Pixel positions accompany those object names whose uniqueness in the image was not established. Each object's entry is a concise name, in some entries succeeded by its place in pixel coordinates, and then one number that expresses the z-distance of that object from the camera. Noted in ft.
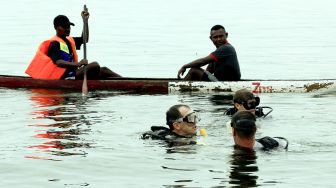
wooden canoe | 76.48
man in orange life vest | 78.38
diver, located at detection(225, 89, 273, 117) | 55.16
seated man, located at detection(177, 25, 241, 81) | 75.46
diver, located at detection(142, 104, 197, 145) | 51.31
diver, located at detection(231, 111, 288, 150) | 46.21
